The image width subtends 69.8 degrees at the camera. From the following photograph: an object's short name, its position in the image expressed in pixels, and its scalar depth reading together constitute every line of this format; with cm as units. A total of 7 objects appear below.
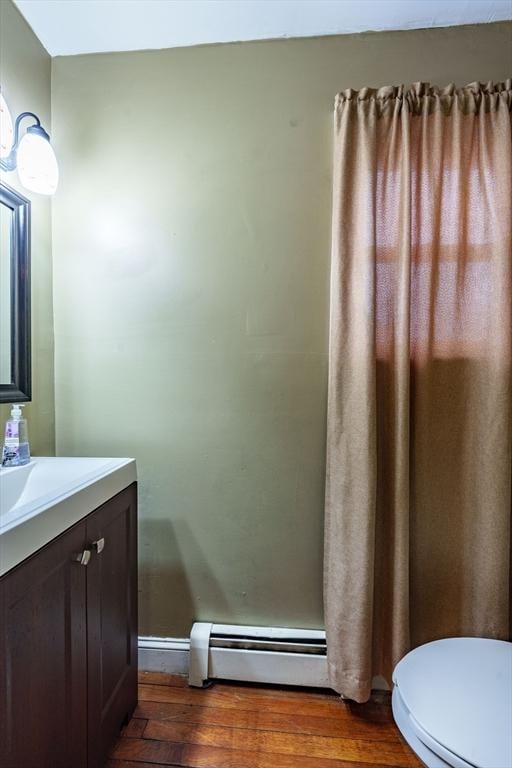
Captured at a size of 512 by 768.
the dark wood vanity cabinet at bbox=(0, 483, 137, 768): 65
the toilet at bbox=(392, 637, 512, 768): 72
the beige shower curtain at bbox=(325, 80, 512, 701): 118
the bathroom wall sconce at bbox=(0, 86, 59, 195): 111
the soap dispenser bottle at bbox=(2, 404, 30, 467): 109
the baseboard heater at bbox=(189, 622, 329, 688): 130
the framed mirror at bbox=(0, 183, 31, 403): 116
